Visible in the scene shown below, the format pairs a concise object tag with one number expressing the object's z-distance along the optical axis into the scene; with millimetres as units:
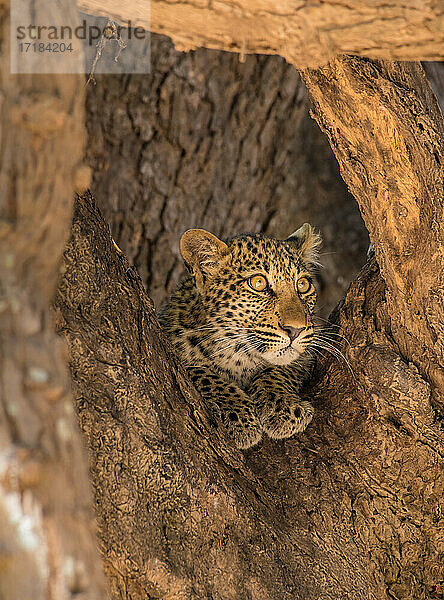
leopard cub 7792
